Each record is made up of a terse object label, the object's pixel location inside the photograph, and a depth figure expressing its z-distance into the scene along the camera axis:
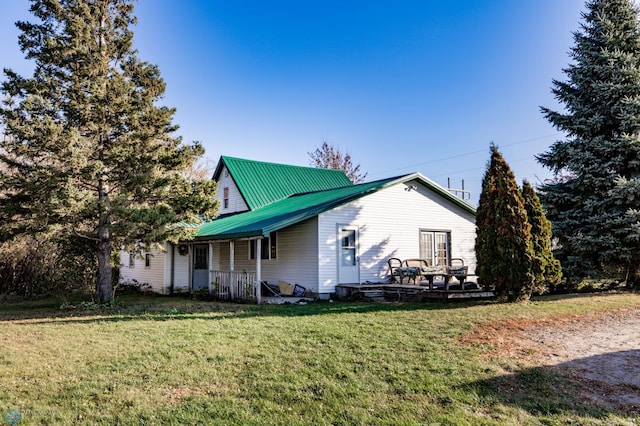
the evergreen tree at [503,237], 11.09
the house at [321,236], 14.09
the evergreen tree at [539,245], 11.22
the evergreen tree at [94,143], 10.96
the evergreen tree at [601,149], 14.27
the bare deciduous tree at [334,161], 40.44
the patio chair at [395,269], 14.54
